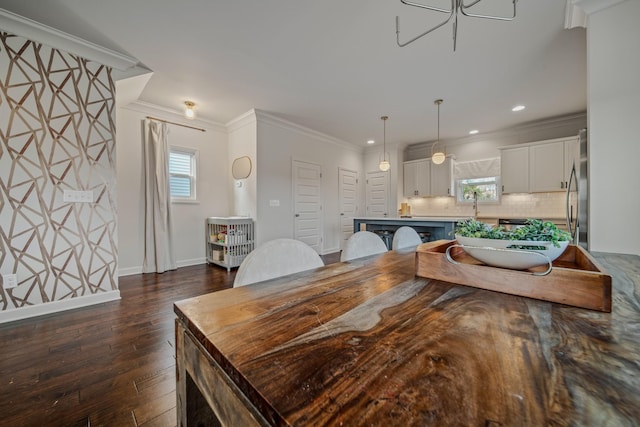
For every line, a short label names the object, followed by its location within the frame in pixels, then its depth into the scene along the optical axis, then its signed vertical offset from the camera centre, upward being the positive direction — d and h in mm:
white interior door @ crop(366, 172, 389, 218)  6145 +386
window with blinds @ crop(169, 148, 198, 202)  4203 +650
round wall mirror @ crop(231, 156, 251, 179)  4301 +785
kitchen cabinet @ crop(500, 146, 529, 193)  4648 +737
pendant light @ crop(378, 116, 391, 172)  4590 +1537
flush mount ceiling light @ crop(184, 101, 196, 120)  3678 +1607
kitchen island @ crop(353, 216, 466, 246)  3471 -250
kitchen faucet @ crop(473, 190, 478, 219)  5290 +84
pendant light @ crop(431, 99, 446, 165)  3994 +830
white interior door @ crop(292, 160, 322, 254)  4812 +142
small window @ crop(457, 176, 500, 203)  5184 +411
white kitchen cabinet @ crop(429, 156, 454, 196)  5527 +680
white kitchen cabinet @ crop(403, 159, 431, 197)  5766 +743
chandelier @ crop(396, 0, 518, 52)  1227 +1030
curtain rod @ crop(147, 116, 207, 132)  3898 +1481
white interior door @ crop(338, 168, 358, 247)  5824 +262
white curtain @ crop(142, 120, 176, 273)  3816 +206
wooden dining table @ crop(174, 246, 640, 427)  310 -255
